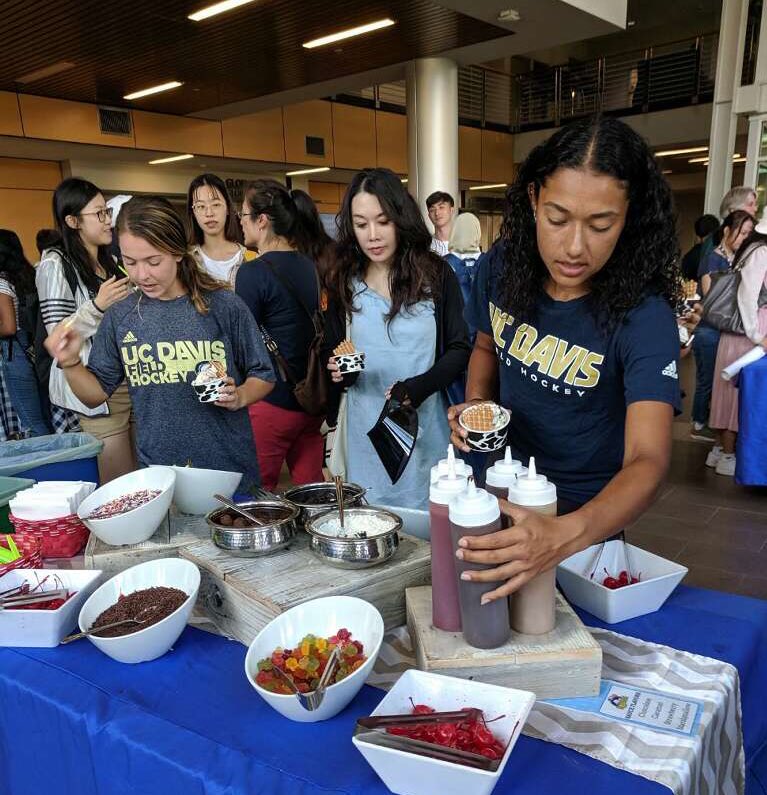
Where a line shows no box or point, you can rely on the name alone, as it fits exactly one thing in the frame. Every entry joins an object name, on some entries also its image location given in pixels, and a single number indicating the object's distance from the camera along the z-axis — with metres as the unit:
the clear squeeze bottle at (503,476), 1.05
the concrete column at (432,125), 6.51
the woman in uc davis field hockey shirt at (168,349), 1.88
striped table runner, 0.86
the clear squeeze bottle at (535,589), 0.96
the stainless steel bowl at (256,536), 1.26
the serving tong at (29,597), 1.23
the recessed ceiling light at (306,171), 9.41
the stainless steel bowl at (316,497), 1.38
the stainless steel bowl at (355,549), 1.17
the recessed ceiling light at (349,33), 5.47
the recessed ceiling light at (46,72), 5.83
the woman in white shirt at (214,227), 3.31
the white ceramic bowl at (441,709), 0.75
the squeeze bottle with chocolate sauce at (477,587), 0.89
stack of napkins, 1.47
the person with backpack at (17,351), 3.76
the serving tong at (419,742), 0.76
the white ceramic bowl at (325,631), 0.94
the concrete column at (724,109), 6.97
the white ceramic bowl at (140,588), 1.09
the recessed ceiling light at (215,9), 4.80
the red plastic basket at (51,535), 1.46
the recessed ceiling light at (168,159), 8.11
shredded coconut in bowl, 1.26
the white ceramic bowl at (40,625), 1.17
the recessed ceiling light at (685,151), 10.76
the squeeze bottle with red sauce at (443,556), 0.96
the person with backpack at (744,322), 3.78
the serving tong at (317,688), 0.90
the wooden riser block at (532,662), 0.96
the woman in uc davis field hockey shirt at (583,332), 1.04
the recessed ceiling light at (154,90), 6.68
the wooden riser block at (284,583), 1.14
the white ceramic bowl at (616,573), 1.17
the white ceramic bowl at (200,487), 1.55
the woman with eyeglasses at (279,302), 2.75
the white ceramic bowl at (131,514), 1.36
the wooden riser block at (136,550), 1.39
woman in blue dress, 2.12
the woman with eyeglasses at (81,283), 2.72
